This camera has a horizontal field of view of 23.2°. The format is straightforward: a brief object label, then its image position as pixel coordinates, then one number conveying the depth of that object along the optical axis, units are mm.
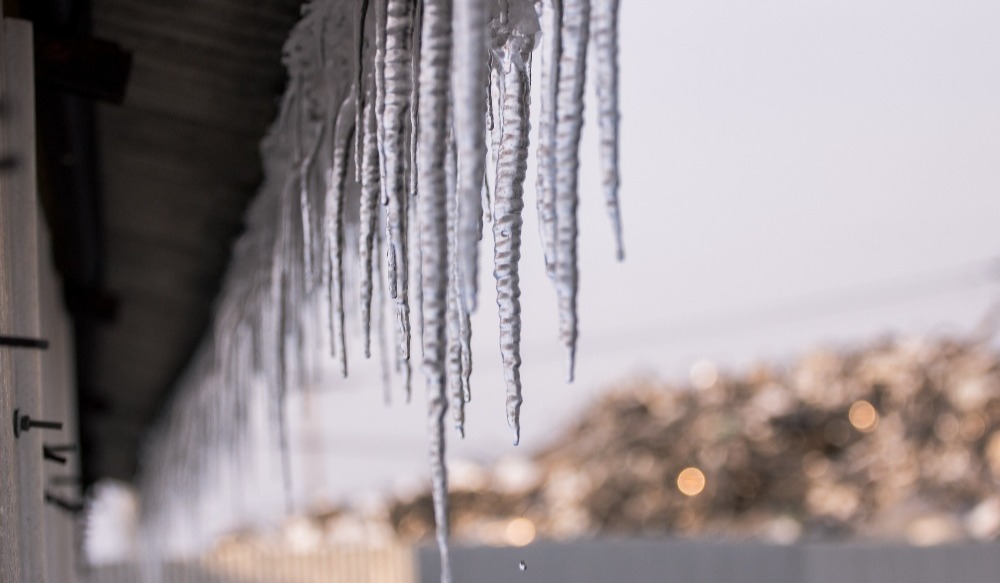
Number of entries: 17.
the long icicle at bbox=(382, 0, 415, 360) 2705
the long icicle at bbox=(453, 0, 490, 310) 2340
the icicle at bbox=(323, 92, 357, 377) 3335
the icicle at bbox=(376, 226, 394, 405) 3838
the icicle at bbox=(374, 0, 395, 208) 2865
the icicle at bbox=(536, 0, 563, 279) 2514
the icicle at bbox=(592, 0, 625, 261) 2349
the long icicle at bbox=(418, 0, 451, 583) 2488
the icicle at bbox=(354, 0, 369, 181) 3084
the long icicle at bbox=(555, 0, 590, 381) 2455
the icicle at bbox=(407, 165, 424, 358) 3070
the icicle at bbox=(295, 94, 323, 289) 3804
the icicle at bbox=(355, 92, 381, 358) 3030
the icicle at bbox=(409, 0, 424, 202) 2918
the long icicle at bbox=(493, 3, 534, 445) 2684
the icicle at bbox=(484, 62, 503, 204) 3147
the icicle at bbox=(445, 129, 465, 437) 2841
